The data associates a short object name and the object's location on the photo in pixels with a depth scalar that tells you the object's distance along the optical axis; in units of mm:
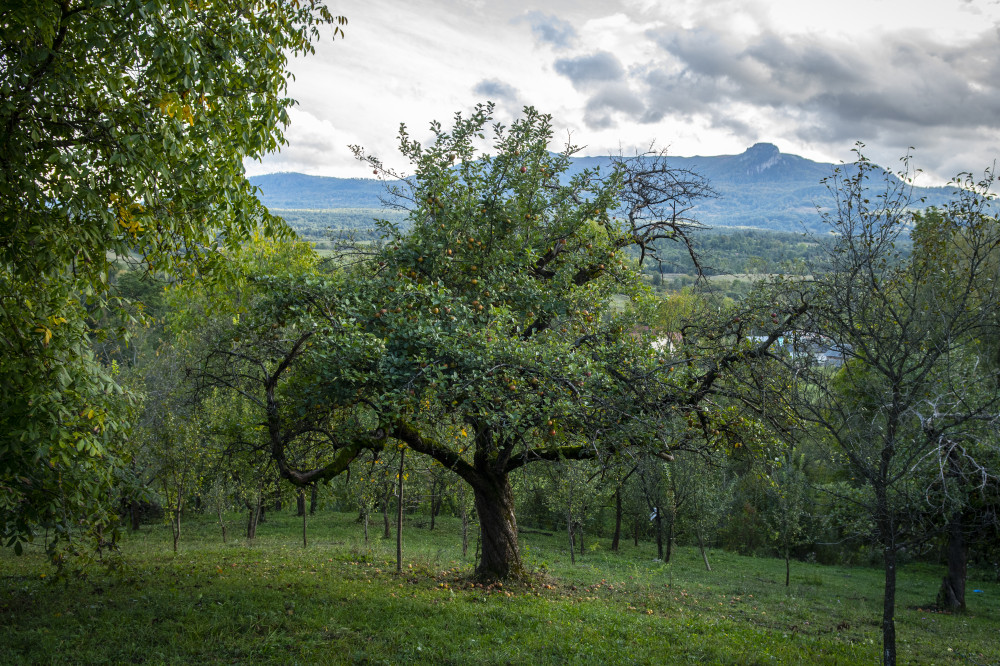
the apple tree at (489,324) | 8383
